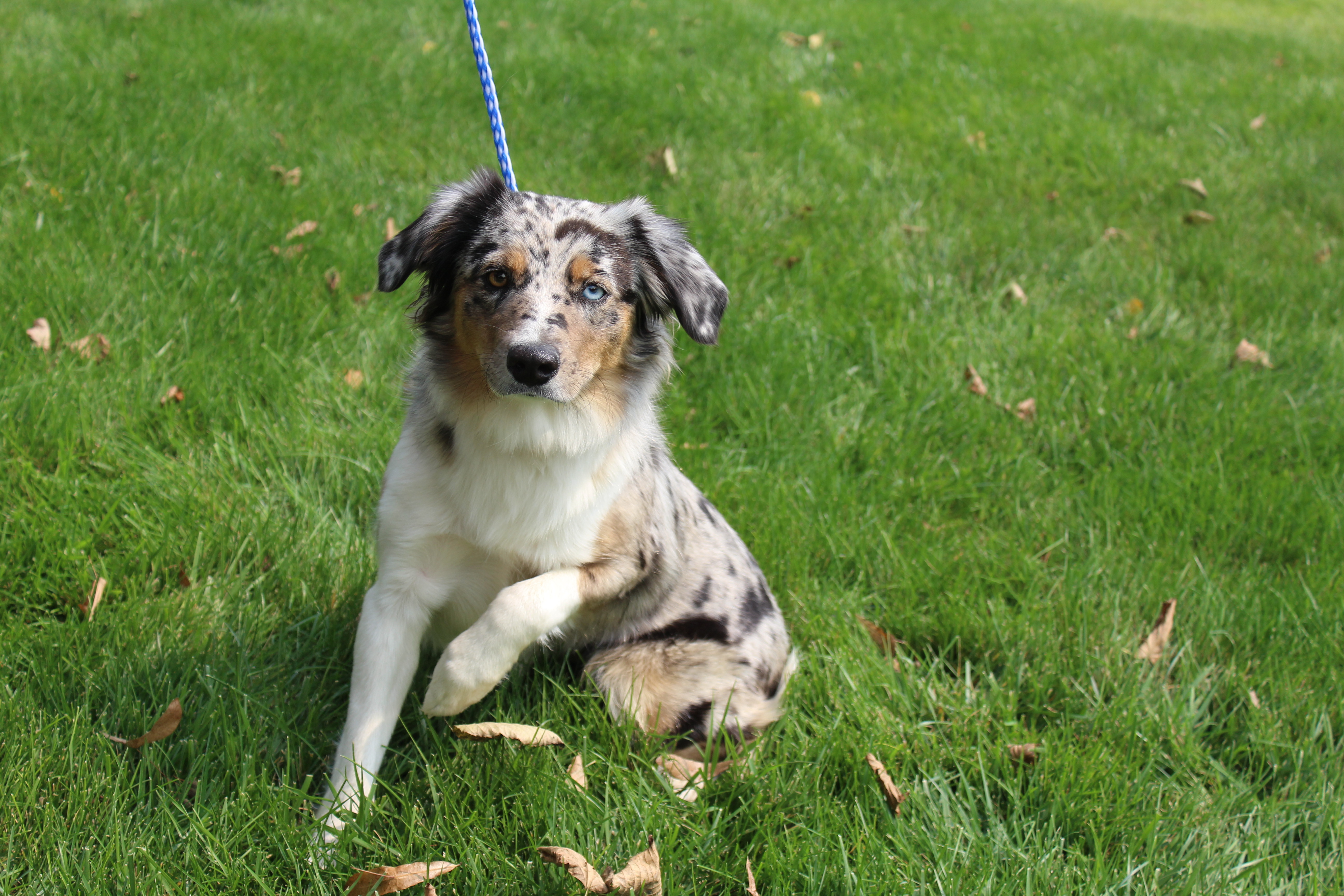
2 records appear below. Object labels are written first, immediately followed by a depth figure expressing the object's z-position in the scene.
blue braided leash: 2.81
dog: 2.46
